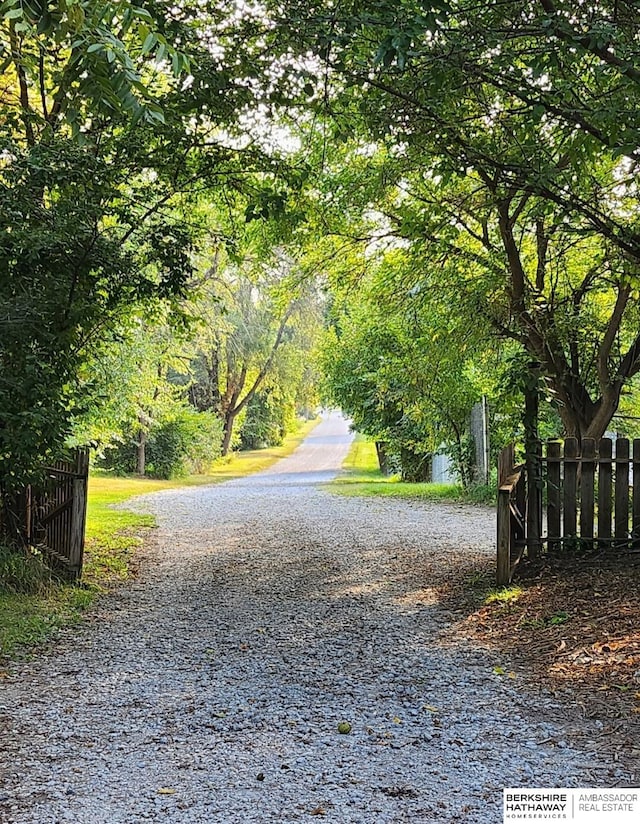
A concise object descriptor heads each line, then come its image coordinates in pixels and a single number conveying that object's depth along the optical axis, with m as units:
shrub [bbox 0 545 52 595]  7.46
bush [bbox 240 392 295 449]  43.50
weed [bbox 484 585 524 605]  7.21
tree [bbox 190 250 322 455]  25.12
